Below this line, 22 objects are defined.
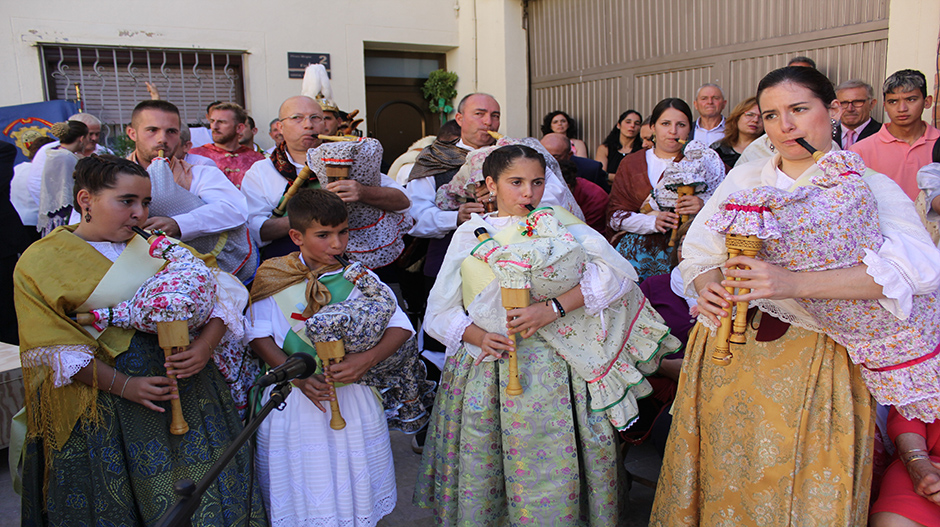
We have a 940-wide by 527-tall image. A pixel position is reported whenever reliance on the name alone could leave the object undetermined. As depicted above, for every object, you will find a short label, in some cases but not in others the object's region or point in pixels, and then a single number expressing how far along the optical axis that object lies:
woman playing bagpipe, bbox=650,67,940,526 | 1.93
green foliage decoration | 8.55
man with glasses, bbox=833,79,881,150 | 4.49
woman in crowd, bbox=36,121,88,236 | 4.39
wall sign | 7.70
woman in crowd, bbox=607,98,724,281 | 3.72
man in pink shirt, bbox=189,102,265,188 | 4.81
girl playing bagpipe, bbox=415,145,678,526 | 2.37
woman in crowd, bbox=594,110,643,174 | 6.35
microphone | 1.57
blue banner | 6.41
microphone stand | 1.21
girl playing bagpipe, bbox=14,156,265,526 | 2.15
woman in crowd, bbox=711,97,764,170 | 4.30
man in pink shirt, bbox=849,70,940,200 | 3.80
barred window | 6.90
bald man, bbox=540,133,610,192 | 4.80
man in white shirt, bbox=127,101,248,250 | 2.96
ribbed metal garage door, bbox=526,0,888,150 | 4.90
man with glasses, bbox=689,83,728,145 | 5.02
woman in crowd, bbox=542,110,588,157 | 7.07
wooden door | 8.56
